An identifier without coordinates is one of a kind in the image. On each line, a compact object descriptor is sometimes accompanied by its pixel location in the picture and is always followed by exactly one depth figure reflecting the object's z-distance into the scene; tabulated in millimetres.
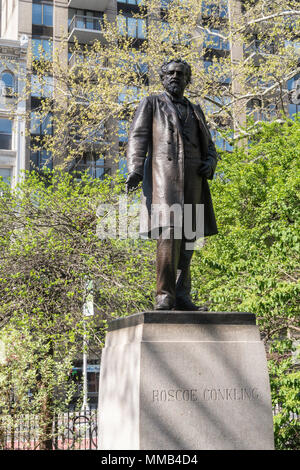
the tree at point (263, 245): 10619
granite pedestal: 5520
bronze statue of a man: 6352
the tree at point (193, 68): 20609
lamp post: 16402
